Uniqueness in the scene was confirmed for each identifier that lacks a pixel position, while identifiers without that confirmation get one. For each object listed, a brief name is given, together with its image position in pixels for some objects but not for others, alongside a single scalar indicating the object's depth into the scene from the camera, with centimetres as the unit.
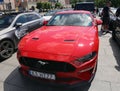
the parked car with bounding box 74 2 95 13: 1280
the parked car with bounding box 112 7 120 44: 624
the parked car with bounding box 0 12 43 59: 526
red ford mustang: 286
